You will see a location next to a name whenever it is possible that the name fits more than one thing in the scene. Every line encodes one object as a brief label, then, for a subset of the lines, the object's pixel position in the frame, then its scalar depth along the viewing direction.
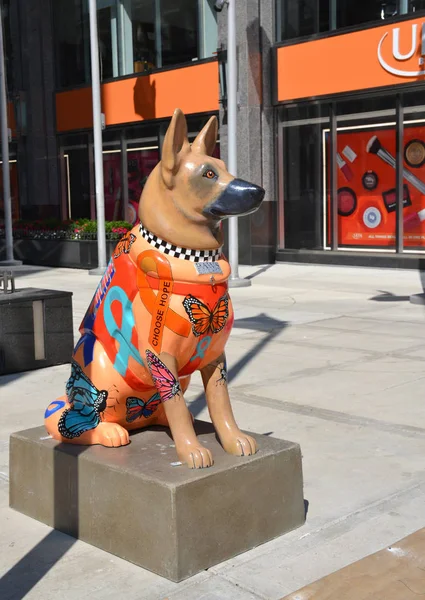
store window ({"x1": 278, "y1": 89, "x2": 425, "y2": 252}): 18.19
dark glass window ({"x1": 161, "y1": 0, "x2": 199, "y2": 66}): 21.83
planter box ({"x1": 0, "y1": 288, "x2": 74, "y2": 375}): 8.55
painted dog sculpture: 4.11
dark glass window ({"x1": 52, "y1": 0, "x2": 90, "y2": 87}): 25.55
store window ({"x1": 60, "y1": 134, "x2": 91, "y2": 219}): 25.66
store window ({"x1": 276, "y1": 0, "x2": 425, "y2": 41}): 17.67
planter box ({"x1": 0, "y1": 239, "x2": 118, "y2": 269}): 20.28
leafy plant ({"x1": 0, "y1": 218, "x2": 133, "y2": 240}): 20.39
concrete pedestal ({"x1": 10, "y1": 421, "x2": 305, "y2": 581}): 3.90
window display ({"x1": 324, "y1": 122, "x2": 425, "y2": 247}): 18.16
